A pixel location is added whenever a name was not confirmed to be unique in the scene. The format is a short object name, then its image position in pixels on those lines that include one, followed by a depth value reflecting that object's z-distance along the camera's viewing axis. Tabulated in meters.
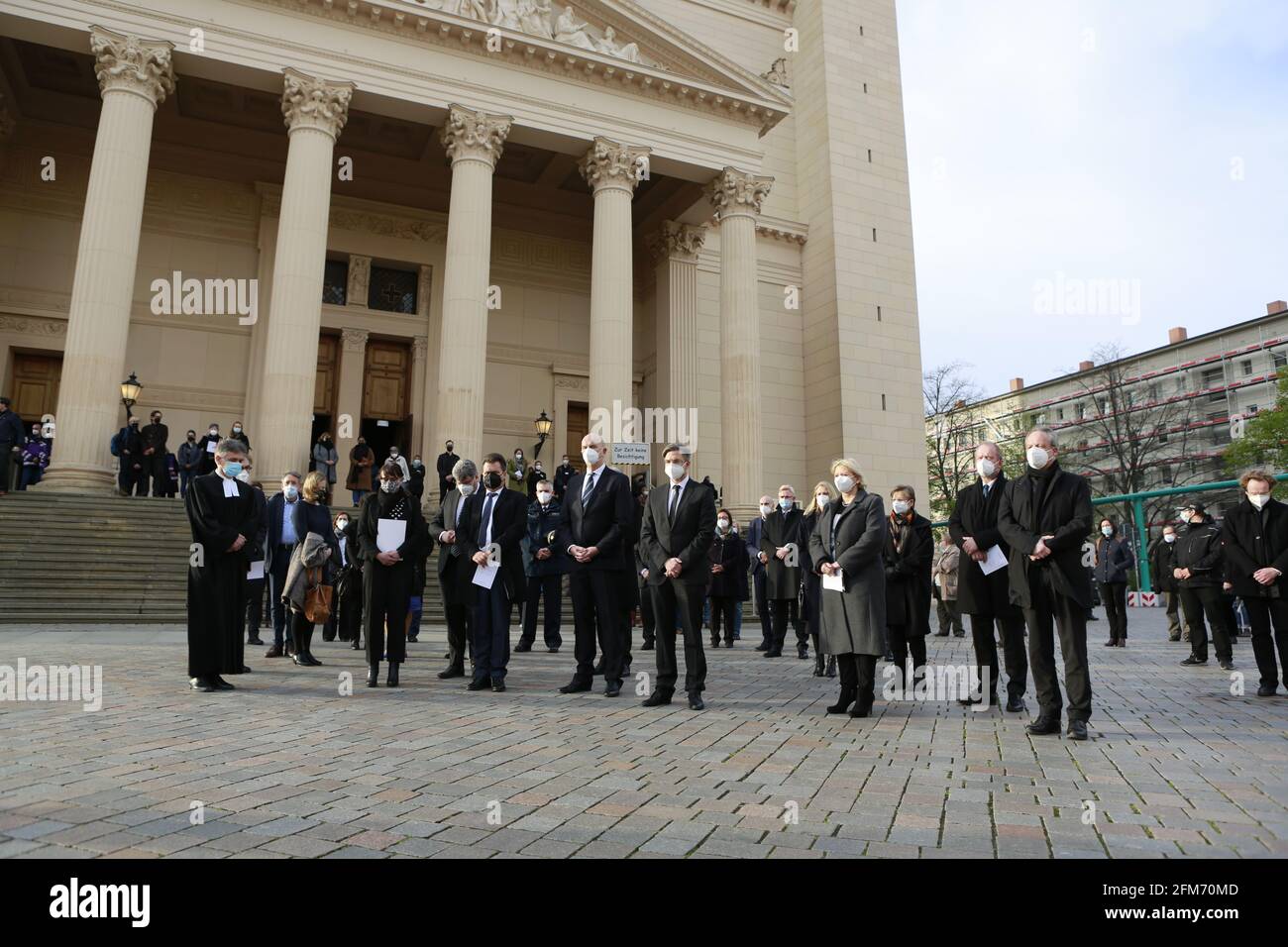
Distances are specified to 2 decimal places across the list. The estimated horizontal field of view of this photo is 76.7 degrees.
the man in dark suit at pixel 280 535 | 10.16
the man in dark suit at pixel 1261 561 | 7.62
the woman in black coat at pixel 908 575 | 8.09
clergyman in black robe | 7.15
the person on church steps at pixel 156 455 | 17.73
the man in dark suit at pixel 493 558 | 7.59
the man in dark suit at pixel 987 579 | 6.76
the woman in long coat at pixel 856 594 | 6.48
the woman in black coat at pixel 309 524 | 9.26
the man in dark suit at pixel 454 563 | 7.97
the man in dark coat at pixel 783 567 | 11.13
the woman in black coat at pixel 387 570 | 7.72
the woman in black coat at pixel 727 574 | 12.52
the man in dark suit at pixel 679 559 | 6.85
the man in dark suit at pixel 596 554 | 7.61
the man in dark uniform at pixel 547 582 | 10.96
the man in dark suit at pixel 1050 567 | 5.66
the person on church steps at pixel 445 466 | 17.89
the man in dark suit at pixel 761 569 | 11.74
